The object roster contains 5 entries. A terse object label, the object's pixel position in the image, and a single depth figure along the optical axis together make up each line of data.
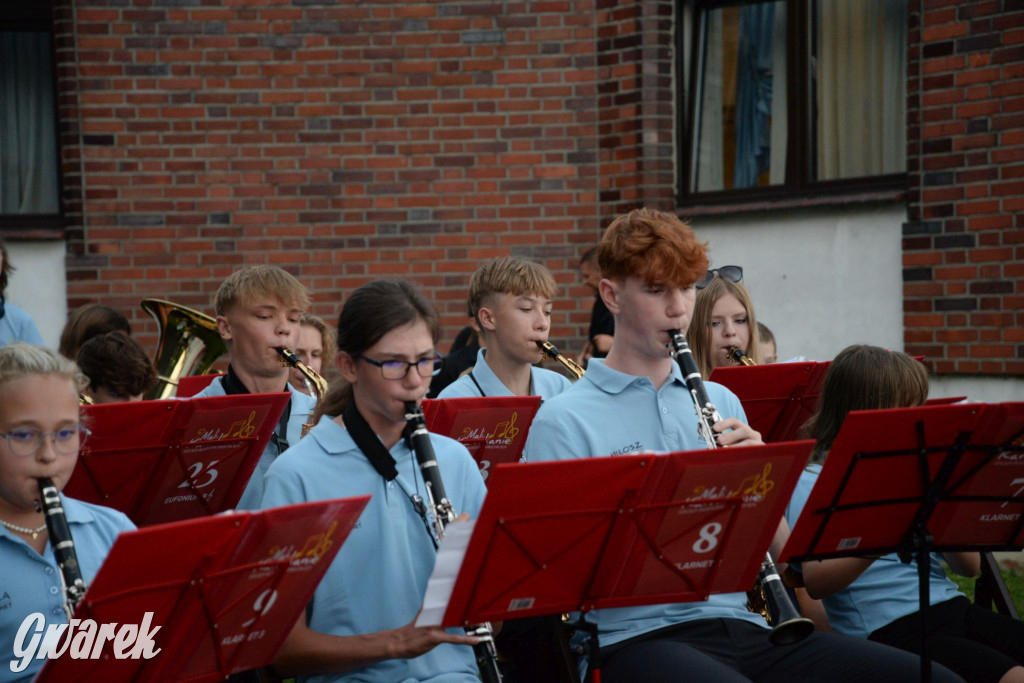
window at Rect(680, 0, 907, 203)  7.28
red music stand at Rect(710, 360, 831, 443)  4.26
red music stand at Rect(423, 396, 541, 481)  3.82
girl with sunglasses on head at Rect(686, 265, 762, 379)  5.16
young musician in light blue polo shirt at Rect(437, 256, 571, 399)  4.96
